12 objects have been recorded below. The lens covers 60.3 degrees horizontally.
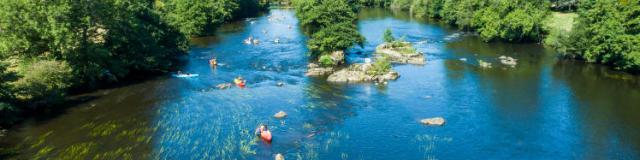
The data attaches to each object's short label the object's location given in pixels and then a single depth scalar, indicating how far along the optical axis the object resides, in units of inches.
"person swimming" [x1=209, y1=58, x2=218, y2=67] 3553.2
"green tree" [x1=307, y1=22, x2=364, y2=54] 3656.5
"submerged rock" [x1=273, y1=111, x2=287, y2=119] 2429.6
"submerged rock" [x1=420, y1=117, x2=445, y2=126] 2326.3
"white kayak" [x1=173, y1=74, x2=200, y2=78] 3207.4
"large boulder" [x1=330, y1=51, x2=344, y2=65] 3587.6
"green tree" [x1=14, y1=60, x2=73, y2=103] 2353.6
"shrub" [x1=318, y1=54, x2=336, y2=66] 3545.8
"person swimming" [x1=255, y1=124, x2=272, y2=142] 2095.2
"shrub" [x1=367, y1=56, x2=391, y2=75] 3189.0
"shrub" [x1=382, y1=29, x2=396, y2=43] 4200.3
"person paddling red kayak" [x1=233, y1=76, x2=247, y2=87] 3023.1
